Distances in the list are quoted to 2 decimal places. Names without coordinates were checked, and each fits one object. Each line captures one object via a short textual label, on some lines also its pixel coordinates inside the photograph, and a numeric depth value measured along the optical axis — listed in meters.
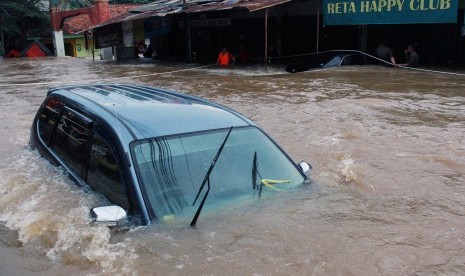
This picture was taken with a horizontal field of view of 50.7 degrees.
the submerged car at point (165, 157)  3.48
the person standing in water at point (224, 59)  22.92
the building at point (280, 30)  17.34
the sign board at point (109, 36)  29.09
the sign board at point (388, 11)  14.82
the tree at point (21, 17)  37.44
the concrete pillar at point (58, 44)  37.62
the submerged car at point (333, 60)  17.03
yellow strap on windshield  3.90
